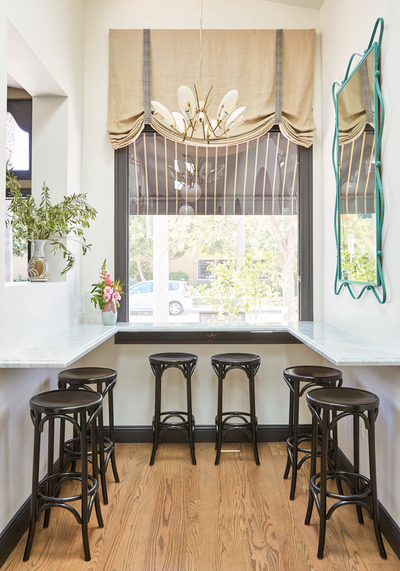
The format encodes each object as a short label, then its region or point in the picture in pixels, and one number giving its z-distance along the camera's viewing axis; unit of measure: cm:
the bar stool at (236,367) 308
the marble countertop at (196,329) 203
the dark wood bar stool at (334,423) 205
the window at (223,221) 359
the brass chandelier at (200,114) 239
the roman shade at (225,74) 348
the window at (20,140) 333
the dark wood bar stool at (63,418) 204
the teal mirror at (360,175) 236
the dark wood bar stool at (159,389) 307
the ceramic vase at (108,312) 332
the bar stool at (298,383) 259
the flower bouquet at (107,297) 327
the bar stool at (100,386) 253
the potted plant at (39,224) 270
